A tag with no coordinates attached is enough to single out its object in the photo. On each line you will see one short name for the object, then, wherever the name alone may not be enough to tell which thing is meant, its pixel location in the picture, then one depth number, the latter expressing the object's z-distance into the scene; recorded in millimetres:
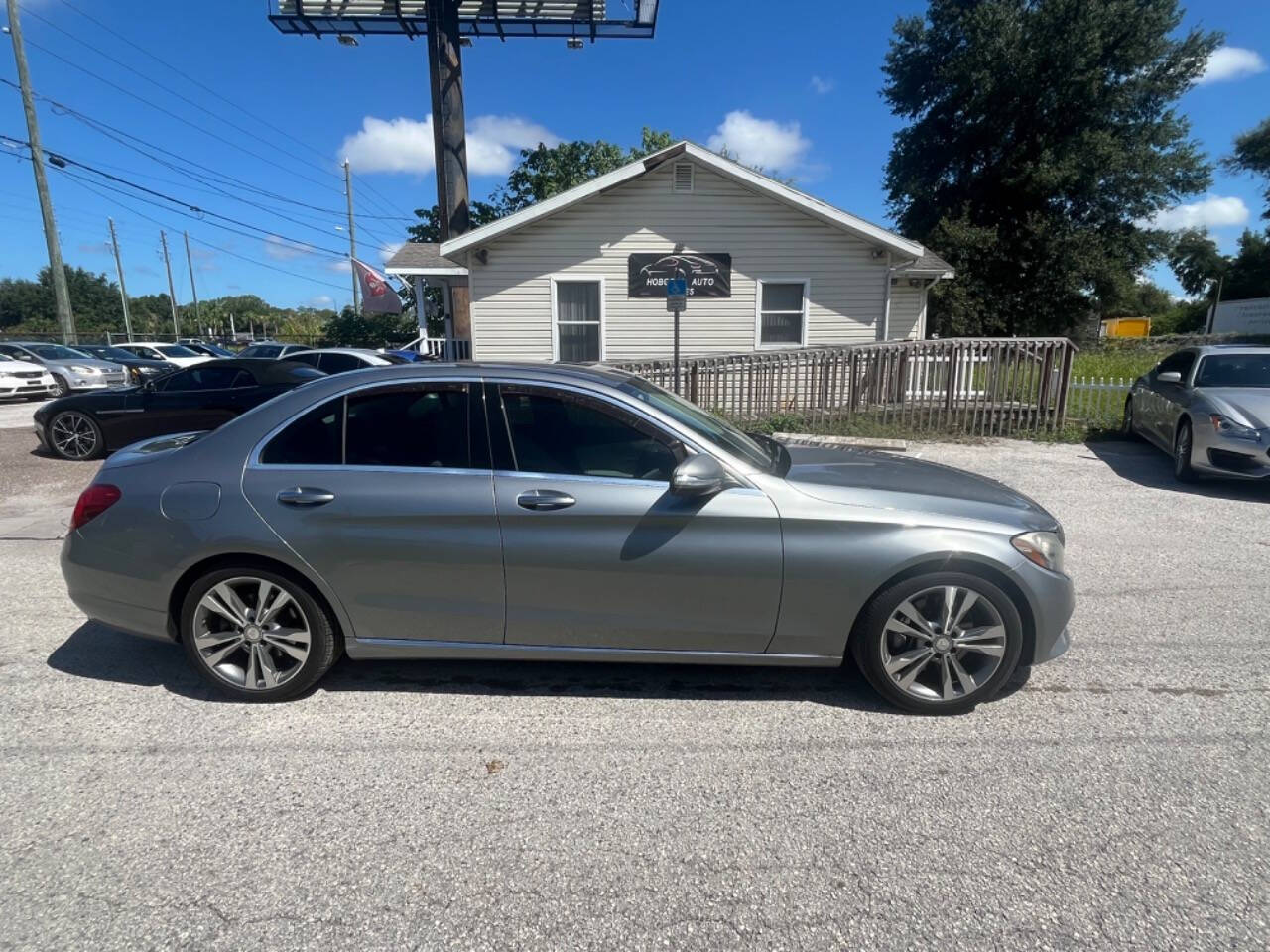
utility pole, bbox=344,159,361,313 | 40906
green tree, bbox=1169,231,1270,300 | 49812
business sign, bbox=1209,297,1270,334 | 44938
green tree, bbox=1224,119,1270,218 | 39062
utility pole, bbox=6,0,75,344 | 22328
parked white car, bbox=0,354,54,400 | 16484
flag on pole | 23406
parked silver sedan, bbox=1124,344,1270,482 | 7027
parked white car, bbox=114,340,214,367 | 24922
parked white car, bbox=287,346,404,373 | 14097
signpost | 9492
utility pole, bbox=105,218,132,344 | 56494
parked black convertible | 9031
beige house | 12867
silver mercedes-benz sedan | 3041
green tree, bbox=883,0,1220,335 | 27188
